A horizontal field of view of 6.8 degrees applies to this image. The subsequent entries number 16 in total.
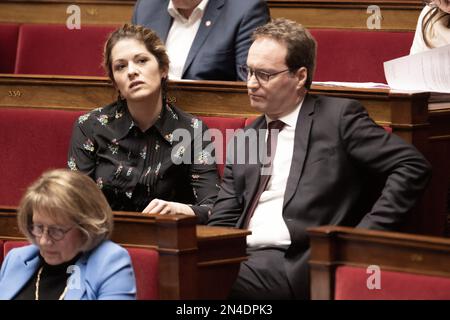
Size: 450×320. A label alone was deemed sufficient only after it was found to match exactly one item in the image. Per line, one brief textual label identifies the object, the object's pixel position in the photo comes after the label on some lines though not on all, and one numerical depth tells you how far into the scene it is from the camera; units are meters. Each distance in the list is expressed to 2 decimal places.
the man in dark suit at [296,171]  9.42
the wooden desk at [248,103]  9.59
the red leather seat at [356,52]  10.58
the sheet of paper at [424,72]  9.72
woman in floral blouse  9.81
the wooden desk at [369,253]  8.88
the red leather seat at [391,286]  8.87
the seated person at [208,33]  10.29
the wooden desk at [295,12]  10.61
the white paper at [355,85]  9.80
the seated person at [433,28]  10.06
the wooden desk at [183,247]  9.20
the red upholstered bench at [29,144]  10.25
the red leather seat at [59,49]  11.02
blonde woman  9.10
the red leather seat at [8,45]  11.17
